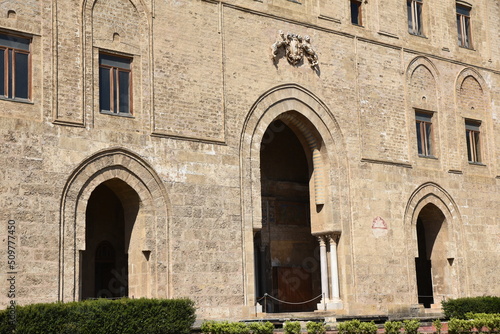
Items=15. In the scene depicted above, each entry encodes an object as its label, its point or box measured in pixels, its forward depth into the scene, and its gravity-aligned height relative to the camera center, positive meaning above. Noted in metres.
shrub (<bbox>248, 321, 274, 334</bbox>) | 15.32 -0.92
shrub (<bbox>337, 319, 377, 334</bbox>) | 15.46 -0.99
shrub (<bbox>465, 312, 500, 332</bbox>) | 16.02 -1.01
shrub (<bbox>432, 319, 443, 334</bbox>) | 16.24 -1.06
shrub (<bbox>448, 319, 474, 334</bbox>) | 15.91 -1.05
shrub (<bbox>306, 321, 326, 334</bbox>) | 15.34 -0.96
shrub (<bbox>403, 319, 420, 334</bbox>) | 15.78 -1.02
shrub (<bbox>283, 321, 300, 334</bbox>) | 15.23 -0.94
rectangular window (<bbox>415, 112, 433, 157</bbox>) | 23.98 +4.47
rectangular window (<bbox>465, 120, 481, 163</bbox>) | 25.42 +4.47
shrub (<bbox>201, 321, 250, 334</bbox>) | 15.32 -0.91
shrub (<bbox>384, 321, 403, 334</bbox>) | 15.63 -1.01
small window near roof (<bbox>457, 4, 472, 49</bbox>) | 26.25 +8.50
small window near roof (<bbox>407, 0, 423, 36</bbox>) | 24.80 +8.38
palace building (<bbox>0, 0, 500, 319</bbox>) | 16.36 +3.22
